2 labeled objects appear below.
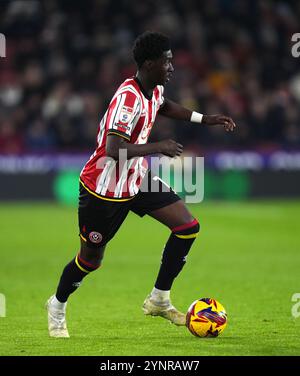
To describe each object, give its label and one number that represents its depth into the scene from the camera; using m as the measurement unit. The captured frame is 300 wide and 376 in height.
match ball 14.29
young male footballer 13.94
